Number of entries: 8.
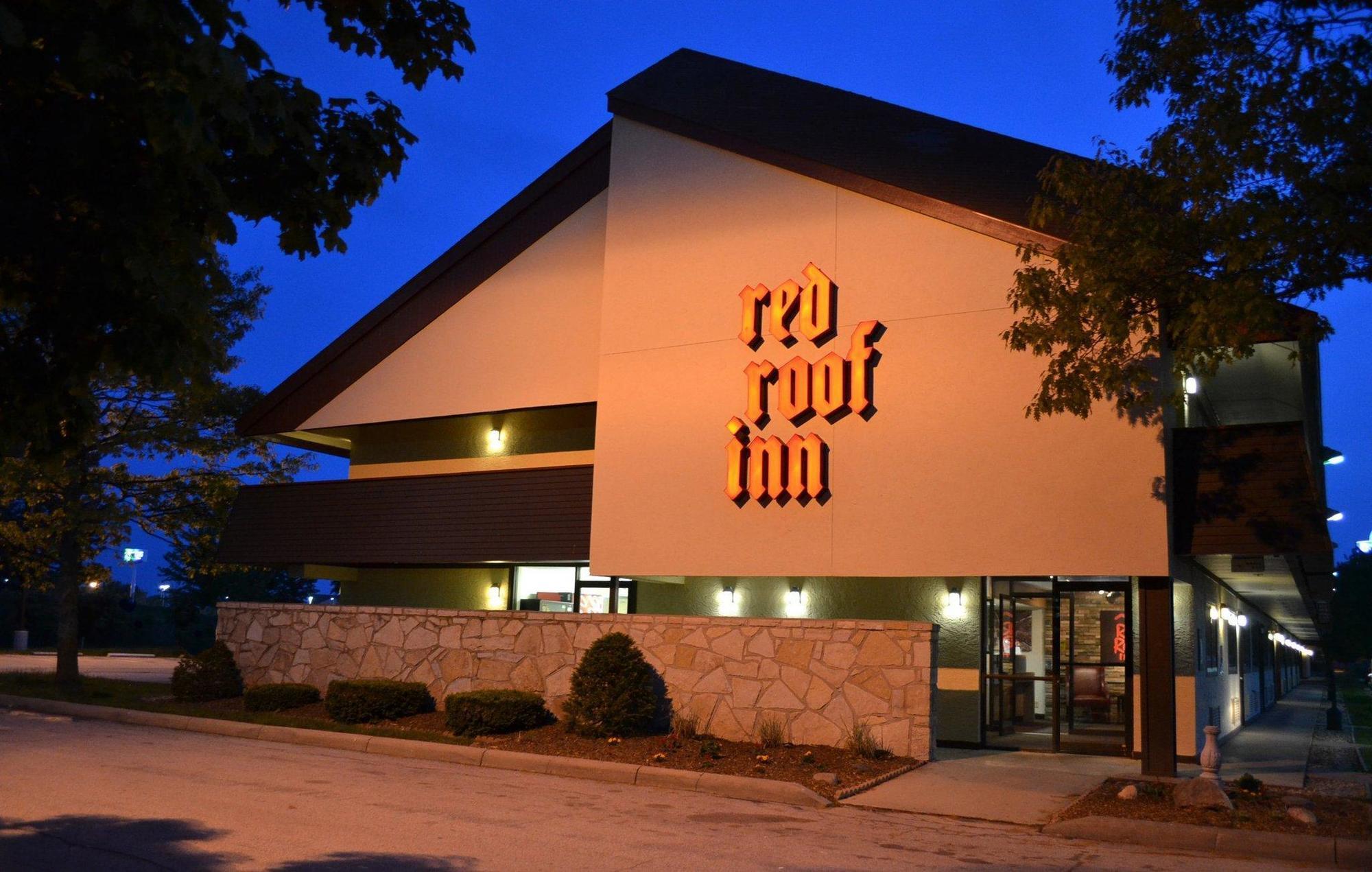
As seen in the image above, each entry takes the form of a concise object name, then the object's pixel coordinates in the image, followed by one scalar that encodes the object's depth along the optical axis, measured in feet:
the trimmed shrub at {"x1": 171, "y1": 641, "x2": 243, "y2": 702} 67.97
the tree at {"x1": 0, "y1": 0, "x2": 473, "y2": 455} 17.63
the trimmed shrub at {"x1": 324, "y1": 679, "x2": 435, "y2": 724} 59.21
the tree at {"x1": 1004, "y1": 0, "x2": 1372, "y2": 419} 35.81
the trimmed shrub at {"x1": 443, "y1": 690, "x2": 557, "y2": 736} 54.80
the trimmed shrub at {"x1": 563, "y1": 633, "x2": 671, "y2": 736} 52.39
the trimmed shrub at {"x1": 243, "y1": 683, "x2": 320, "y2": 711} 63.67
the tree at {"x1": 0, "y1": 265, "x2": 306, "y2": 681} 75.46
